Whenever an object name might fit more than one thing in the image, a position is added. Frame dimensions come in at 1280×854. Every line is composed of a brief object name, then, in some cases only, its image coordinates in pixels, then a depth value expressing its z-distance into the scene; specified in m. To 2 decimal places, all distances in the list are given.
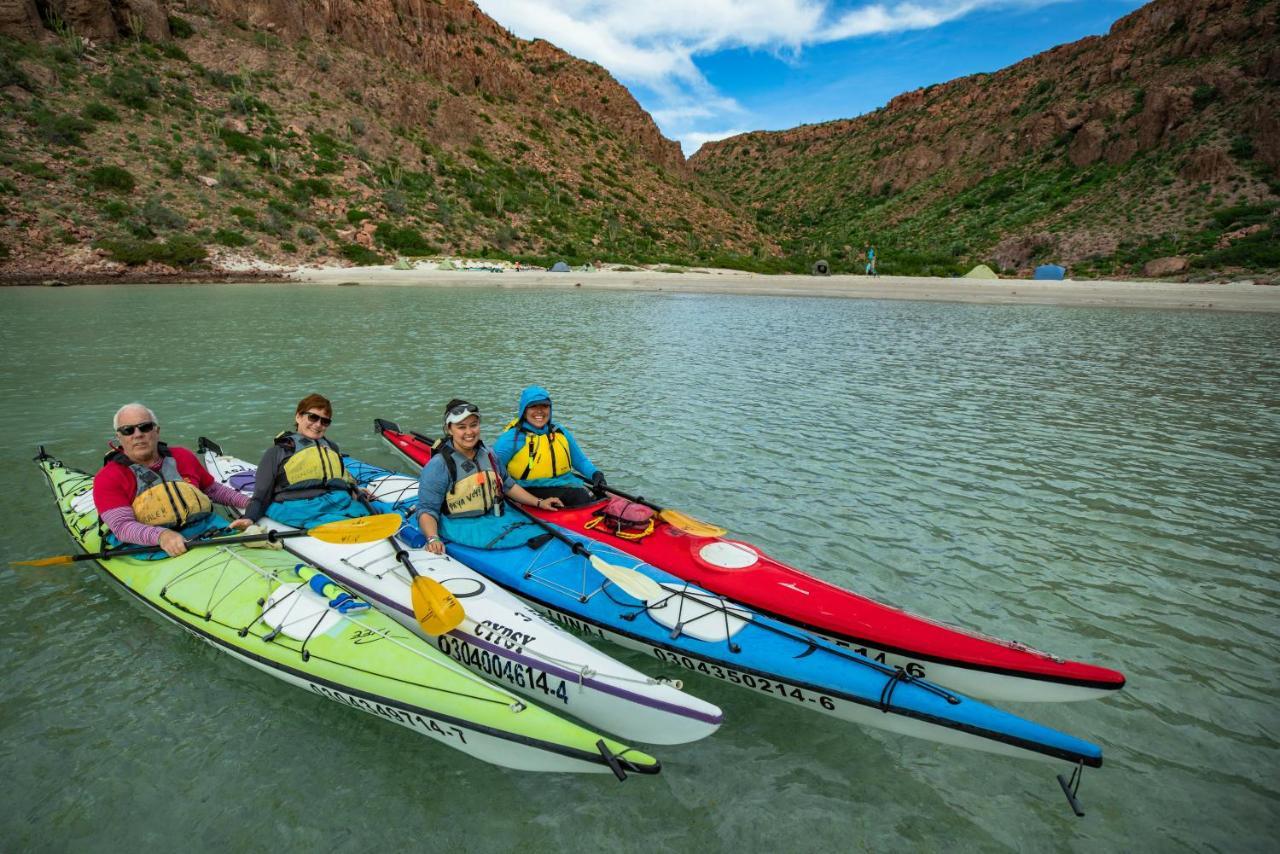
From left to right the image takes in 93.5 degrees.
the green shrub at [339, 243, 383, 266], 45.56
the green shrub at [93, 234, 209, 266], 37.06
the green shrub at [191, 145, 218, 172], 44.62
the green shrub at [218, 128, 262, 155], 47.31
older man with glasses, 5.18
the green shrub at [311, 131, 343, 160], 51.97
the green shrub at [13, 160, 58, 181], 37.06
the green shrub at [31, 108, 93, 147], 39.94
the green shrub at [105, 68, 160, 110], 45.53
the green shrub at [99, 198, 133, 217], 38.47
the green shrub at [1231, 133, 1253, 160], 44.75
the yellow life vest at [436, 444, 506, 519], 5.60
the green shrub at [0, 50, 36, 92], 41.16
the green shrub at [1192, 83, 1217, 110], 49.41
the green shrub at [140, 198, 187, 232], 39.62
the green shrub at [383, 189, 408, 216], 50.66
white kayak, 3.67
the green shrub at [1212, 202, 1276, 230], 39.97
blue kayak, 3.57
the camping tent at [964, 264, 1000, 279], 44.75
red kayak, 4.01
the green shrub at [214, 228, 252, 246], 41.16
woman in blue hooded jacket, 6.54
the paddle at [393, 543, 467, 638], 4.38
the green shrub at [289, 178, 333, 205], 47.03
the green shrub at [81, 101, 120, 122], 43.00
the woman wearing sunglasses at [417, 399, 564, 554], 5.51
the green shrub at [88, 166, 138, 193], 39.25
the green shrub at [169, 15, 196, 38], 53.53
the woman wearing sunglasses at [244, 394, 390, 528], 5.87
